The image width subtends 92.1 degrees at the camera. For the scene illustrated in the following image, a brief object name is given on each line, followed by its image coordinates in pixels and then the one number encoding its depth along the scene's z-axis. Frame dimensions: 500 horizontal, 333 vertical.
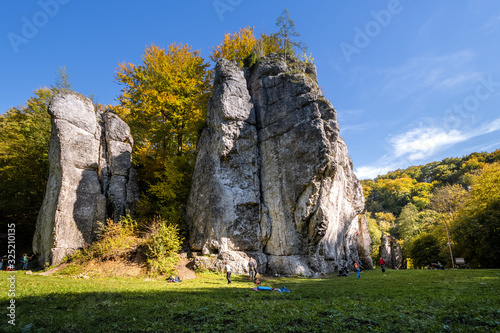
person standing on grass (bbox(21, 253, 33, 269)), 18.41
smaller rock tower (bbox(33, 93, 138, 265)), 18.70
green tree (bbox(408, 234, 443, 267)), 37.03
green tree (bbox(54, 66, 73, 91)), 31.72
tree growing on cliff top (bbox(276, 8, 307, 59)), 28.87
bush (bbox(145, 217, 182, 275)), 16.09
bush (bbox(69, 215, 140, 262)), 17.14
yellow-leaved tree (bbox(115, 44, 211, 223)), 23.56
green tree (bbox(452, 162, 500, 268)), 25.34
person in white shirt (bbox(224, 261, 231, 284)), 14.34
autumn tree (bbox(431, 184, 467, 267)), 38.06
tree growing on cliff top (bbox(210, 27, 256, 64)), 30.11
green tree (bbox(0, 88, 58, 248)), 25.92
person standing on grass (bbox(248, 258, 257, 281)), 15.65
